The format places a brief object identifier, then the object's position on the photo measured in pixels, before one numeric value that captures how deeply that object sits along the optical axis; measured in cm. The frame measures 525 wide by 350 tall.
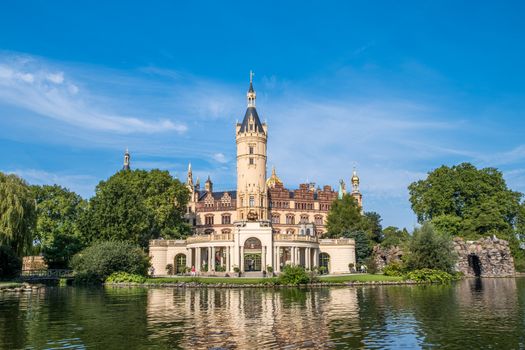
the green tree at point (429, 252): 5294
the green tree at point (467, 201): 7231
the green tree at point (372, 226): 7581
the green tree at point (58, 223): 6231
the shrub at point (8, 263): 4506
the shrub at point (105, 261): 5066
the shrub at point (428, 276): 5022
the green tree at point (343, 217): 7612
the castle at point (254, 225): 5906
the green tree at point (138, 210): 5891
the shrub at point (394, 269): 5466
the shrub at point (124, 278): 4988
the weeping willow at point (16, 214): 4434
